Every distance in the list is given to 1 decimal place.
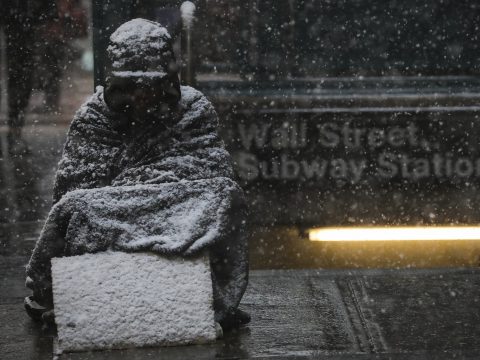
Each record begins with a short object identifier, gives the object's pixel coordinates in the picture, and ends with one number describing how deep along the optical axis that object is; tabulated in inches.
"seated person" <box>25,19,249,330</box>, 365.1
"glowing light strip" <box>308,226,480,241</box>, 602.1
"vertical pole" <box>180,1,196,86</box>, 608.1
